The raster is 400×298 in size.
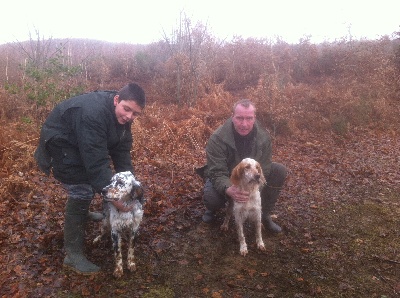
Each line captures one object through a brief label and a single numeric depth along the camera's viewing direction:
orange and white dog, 4.28
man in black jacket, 3.49
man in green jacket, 4.58
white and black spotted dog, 3.62
